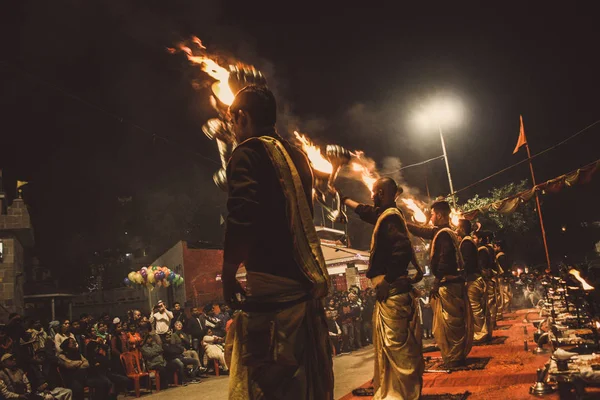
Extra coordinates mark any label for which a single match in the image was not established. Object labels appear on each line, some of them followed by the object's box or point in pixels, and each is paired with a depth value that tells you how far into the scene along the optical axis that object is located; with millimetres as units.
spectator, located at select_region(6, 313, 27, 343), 10500
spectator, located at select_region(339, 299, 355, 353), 16506
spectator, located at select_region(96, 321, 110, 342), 13708
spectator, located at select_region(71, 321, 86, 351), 12750
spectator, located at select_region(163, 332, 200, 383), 12930
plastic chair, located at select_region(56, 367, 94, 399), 10438
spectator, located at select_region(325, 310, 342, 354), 15461
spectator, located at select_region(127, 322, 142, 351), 12500
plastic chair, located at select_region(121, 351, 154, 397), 12031
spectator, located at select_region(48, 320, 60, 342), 13542
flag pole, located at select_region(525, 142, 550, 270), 21186
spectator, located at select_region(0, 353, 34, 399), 8648
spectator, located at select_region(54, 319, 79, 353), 11768
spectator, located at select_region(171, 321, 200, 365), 13477
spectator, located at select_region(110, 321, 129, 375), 11891
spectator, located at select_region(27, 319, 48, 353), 11842
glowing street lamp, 23422
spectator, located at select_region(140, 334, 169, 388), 12578
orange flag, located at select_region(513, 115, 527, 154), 21750
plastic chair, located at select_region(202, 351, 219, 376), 14000
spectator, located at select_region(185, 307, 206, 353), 14563
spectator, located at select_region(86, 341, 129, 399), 10953
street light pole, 25047
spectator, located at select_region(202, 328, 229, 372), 14195
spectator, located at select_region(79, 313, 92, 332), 12870
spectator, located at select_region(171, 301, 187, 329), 15191
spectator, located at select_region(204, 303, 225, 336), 14945
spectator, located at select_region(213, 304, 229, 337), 15070
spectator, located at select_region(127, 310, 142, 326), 14559
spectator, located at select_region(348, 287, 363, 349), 17297
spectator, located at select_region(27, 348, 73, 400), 9578
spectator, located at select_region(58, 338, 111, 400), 10508
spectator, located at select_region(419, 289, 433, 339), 18000
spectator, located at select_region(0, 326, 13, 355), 9148
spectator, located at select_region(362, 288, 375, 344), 18266
